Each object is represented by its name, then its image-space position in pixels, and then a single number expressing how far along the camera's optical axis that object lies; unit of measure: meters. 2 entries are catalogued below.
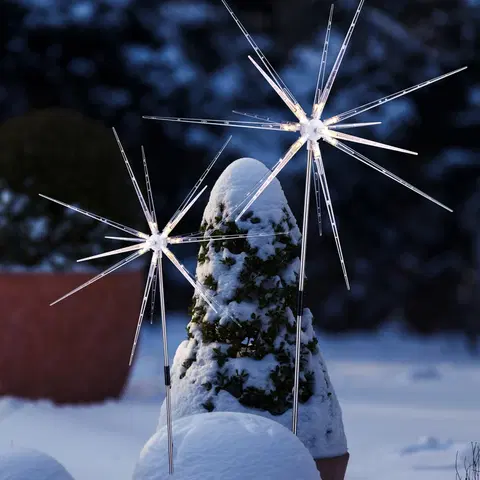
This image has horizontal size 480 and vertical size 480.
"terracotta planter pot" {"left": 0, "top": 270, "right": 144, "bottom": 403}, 8.99
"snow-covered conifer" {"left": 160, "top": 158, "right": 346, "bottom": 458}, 5.08
